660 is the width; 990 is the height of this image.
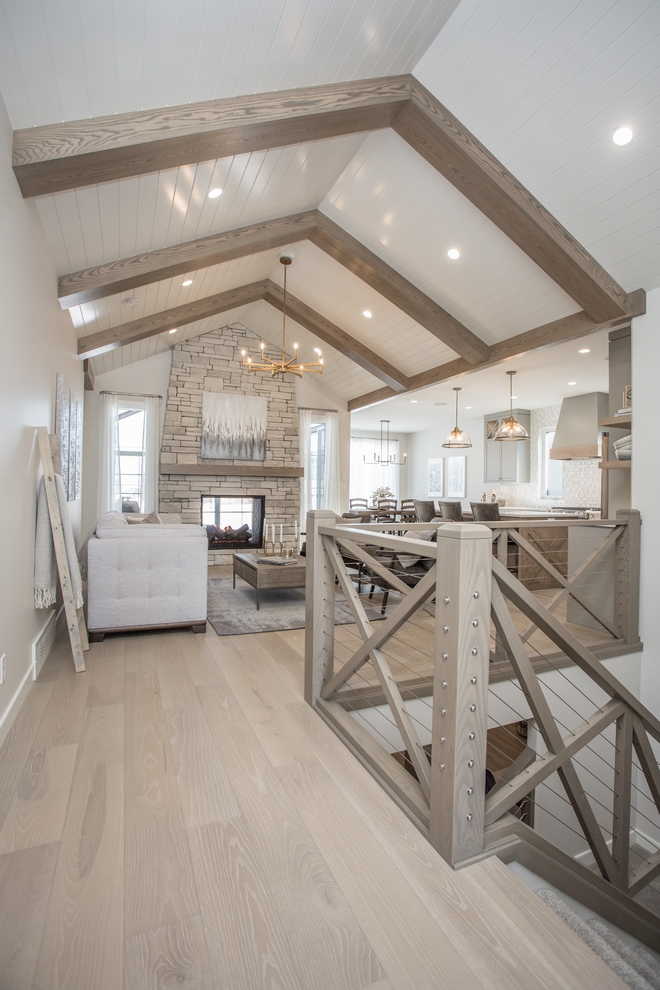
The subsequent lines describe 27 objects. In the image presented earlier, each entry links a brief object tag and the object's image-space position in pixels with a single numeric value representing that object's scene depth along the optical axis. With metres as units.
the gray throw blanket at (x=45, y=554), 3.00
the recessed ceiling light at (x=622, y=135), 2.96
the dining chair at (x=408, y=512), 9.31
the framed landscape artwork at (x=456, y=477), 10.80
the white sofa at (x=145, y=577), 3.59
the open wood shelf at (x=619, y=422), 4.07
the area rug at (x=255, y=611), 4.16
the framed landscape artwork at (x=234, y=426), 7.96
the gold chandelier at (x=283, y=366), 5.82
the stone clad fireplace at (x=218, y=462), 7.78
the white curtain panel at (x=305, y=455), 8.77
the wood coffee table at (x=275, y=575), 4.63
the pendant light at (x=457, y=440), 7.47
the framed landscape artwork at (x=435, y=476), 11.56
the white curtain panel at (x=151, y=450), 7.66
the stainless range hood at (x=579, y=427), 7.23
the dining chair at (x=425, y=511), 8.12
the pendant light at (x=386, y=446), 12.32
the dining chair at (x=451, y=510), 7.41
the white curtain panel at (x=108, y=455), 7.28
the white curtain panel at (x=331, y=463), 8.92
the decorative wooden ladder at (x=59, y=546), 3.02
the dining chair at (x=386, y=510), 8.47
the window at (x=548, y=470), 8.68
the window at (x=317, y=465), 8.98
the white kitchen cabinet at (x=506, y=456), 9.20
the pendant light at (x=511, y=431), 6.59
